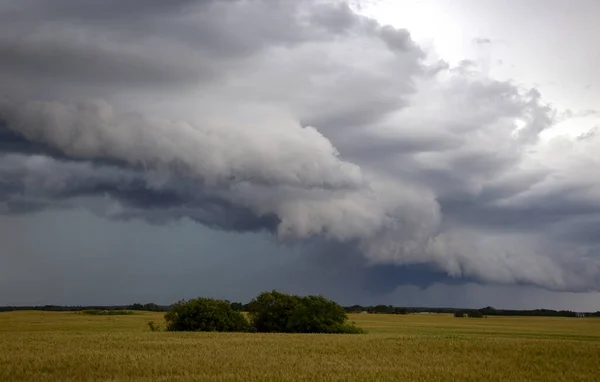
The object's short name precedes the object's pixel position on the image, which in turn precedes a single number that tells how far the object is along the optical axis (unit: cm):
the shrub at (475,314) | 17512
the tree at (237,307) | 7504
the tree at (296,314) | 7338
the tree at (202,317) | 7100
